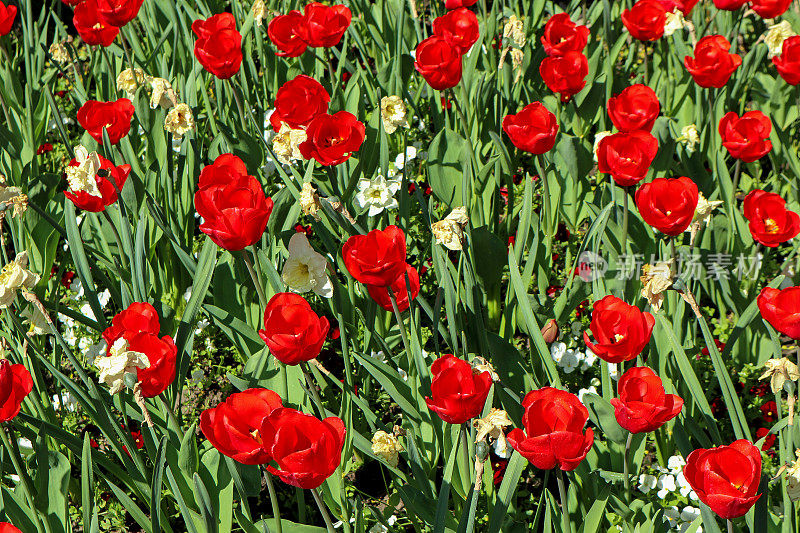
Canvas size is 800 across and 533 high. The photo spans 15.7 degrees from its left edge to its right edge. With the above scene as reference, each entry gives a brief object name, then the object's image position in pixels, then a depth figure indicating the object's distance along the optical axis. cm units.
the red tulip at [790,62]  370
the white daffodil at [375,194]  344
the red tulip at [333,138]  338
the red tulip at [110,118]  353
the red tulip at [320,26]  365
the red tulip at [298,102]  346
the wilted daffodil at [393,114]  353
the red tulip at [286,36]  369
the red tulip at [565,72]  364
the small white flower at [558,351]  353
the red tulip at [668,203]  329
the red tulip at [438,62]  354
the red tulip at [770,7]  383
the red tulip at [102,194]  337
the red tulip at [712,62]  364
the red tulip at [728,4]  386
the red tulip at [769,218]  343
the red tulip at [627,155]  339
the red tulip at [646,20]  378
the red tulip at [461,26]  369
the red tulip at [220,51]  357
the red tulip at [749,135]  355
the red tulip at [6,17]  377
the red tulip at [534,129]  346
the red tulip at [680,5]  389
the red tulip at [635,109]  351
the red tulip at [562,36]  371
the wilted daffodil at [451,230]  326
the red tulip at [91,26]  377
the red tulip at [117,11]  362
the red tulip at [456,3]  391
